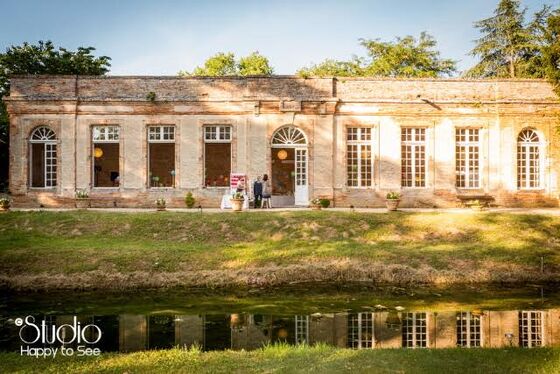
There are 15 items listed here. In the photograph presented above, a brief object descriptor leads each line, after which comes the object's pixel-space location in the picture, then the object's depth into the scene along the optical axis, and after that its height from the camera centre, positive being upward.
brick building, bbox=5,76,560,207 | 20.58 +2.30
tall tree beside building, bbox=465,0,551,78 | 30.80 +9.17
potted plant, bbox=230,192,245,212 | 17.67 -0.38
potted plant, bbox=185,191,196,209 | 19.44 -0.33
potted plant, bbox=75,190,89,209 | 19.25 -0.32
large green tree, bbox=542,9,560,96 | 17.20 +4.72
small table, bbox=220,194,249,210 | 19.27 -0.45
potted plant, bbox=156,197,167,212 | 18.25 -0.49
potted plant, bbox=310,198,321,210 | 18.58 -0.47
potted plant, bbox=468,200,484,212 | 18.72 -0.57
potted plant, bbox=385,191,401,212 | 18.07 -0.36
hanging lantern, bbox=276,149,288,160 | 21.38 +1.57
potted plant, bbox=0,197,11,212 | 17.42 -0.45
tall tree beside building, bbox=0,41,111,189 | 29.95 +7.72
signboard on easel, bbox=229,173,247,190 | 19.98 +0.44
